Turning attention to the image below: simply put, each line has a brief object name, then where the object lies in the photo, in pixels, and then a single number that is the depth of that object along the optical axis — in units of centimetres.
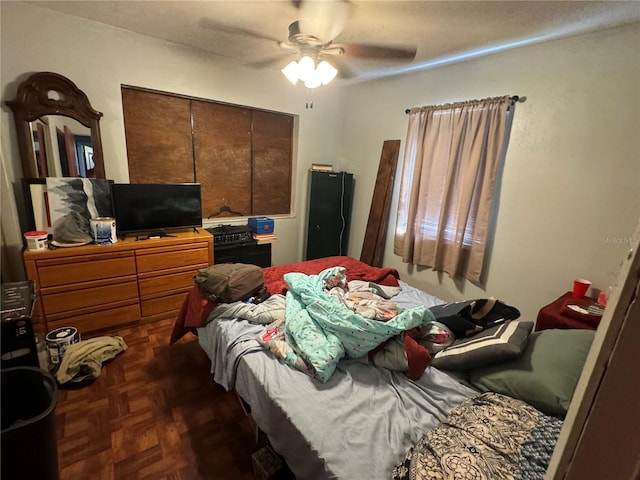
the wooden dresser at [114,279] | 211
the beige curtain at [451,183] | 245
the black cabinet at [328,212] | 359
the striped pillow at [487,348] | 128
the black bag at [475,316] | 153
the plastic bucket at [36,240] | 204
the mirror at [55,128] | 215
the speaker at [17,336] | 145
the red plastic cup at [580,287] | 198
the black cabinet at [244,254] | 300
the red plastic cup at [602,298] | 186
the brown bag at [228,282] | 179
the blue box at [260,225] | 328
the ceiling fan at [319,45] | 164
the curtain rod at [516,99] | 226
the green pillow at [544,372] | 112
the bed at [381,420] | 90
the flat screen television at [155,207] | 246
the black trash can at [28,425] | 68
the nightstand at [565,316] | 169
